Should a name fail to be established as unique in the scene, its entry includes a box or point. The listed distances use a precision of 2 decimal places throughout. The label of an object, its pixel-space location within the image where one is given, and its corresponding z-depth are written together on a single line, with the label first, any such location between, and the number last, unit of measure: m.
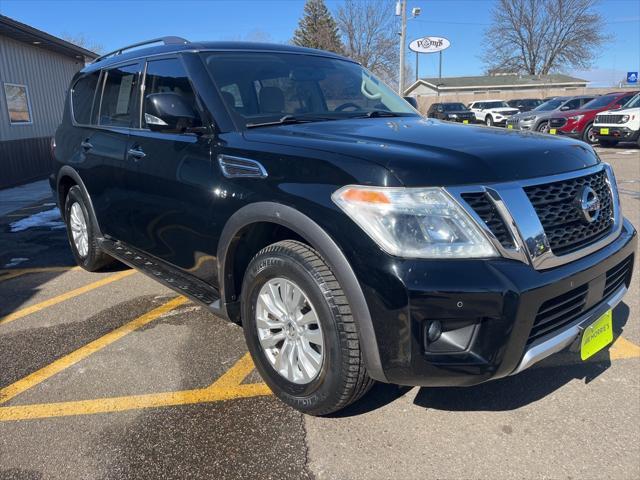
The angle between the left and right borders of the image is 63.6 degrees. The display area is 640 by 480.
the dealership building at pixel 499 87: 47.78
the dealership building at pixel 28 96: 11.59
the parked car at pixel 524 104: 31.46
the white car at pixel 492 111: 28.31
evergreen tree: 48.50
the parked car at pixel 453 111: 24.84
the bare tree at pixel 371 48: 46.50
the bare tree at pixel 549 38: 52.72
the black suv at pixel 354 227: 2.05
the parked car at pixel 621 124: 15.27
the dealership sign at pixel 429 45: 38.94
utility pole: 28.45
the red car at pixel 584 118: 16.77
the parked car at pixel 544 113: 17.85
